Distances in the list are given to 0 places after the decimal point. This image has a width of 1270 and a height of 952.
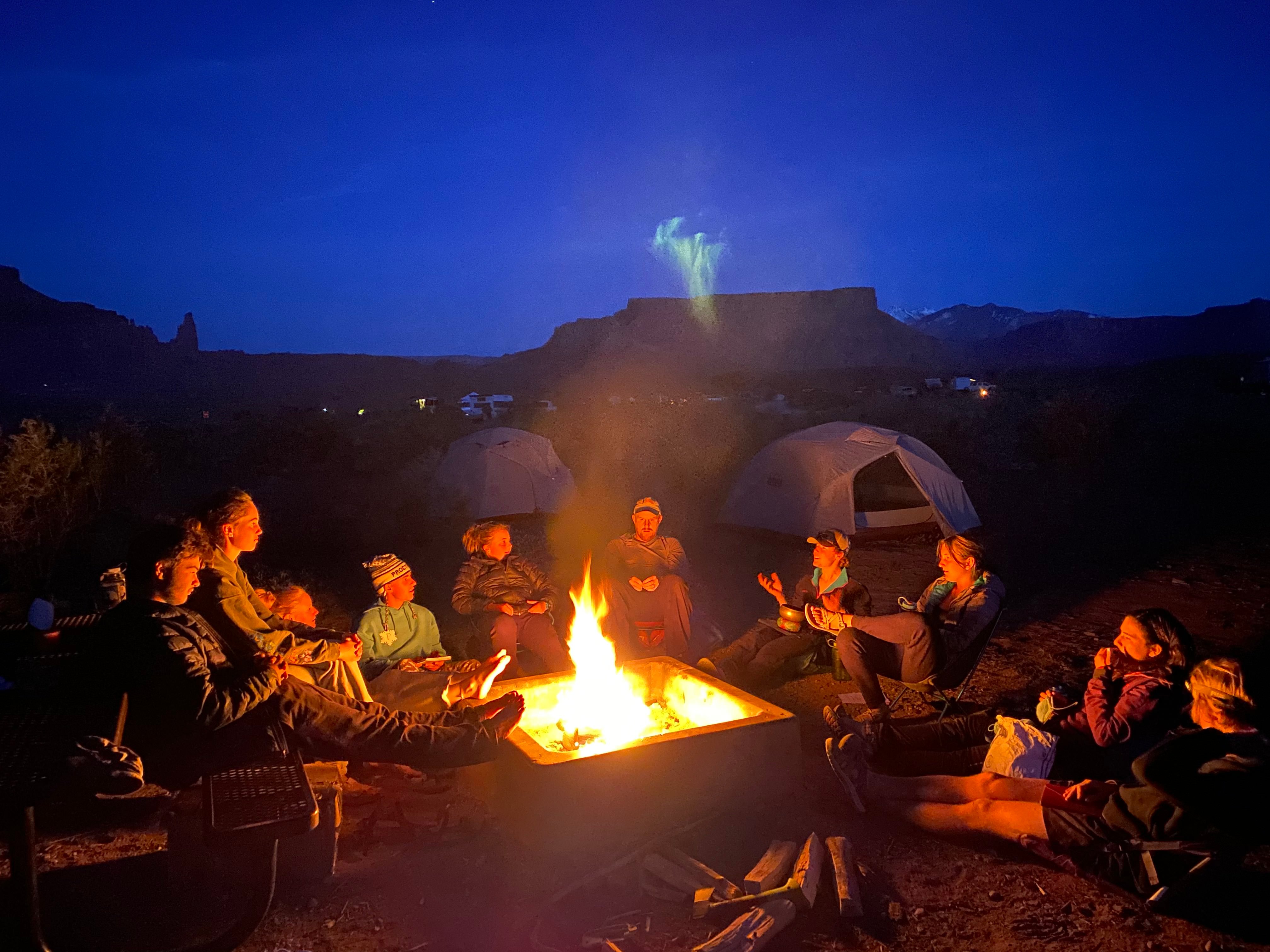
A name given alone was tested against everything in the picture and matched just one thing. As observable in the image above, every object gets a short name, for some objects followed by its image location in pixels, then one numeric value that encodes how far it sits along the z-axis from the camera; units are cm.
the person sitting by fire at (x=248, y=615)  340
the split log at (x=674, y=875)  324
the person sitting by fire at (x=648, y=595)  580
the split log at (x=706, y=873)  317
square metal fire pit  344
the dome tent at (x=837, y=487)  1019
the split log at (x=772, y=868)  322
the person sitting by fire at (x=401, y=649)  458
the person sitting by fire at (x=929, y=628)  443
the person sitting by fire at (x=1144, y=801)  276
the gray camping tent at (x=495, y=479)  1189
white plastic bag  352
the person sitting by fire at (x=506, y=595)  549
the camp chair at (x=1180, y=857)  288
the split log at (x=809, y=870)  312
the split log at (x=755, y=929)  287
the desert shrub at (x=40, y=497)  930
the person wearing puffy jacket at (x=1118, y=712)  339
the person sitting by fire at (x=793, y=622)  520
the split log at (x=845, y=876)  312
